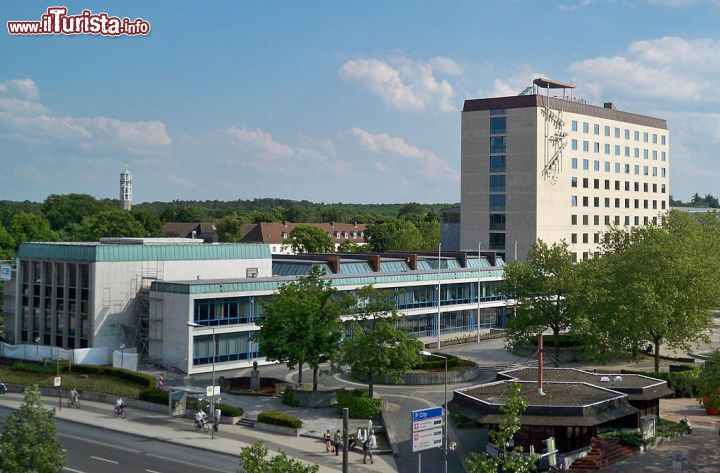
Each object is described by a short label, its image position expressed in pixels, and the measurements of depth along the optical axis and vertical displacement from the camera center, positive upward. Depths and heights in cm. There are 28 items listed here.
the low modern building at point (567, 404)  4469 -820
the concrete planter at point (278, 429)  5116 -1091
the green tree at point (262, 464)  2536 -649
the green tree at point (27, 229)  13938 +516
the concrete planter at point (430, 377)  6538 -948
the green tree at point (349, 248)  15124 +266
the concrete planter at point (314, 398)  5825 -997
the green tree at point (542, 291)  7169 -244
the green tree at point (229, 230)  17525 +672
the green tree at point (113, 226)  14938 +611
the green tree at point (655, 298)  6384 -265
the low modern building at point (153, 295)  6950 -331
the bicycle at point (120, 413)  5512 -1067
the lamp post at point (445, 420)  4175 -850
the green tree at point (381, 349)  5481 -601
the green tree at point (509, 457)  2803 -685
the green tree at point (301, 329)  5712 -492
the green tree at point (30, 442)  2975 -699
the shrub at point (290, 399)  5838 -1013
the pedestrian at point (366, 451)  4631 -1101
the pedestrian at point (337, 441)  4744 -1075
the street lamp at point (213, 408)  5050 -973
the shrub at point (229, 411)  5419 -1024
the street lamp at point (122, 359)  6781 -855
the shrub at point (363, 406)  5438 -980
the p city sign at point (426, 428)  3788 -790
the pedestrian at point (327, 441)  4762 -1073
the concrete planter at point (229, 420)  5400 -1080
